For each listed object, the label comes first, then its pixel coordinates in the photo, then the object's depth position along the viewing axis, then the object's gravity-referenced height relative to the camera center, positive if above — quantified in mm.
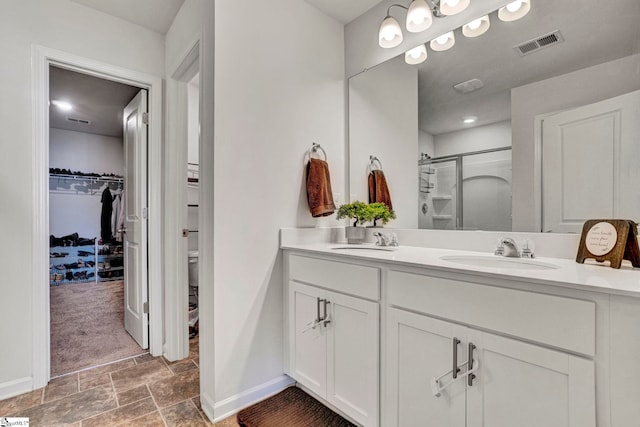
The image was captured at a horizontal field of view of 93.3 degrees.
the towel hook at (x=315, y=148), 2026 +438
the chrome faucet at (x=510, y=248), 1351 -164
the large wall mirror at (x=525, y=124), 1225 +434
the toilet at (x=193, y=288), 2686 -691
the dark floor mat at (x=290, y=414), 1509 -1054
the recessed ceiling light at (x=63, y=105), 3685 +1357
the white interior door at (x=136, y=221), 2340 -70
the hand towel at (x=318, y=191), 1917 +137
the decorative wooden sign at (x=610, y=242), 1063 -113
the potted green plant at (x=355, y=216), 2006 -26
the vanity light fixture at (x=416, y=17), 1613 +1098
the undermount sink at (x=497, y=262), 1243 -223
